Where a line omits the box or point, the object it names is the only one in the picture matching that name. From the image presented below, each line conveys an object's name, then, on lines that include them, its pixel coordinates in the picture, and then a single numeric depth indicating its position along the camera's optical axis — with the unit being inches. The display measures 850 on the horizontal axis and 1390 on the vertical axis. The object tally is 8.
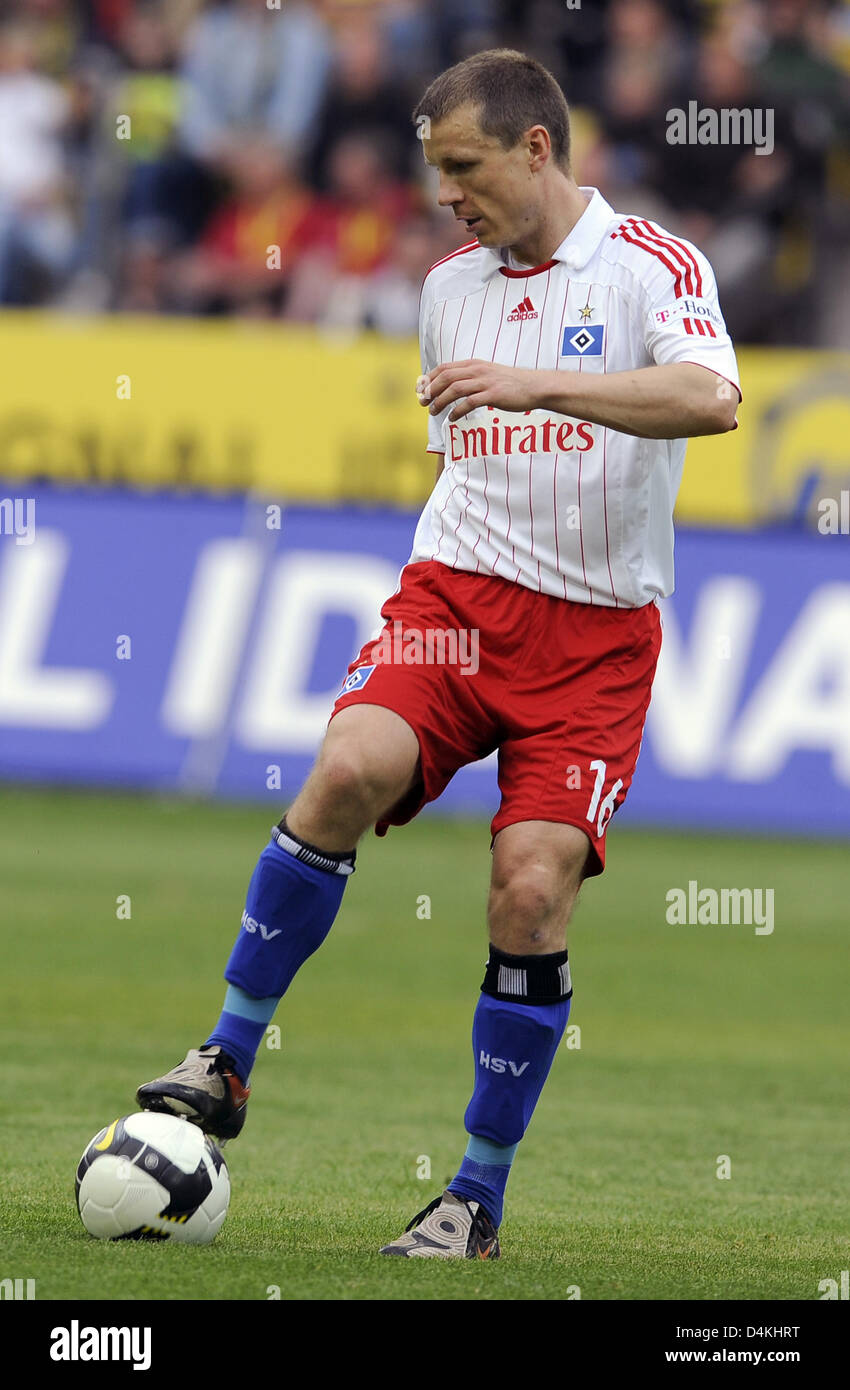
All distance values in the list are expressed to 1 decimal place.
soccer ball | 178.2
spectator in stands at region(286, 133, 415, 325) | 610.5
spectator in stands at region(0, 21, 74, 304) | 614.2
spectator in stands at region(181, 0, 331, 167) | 630.5
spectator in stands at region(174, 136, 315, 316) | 620.4
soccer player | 183.6
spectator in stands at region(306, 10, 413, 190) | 625.9
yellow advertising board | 541.6
